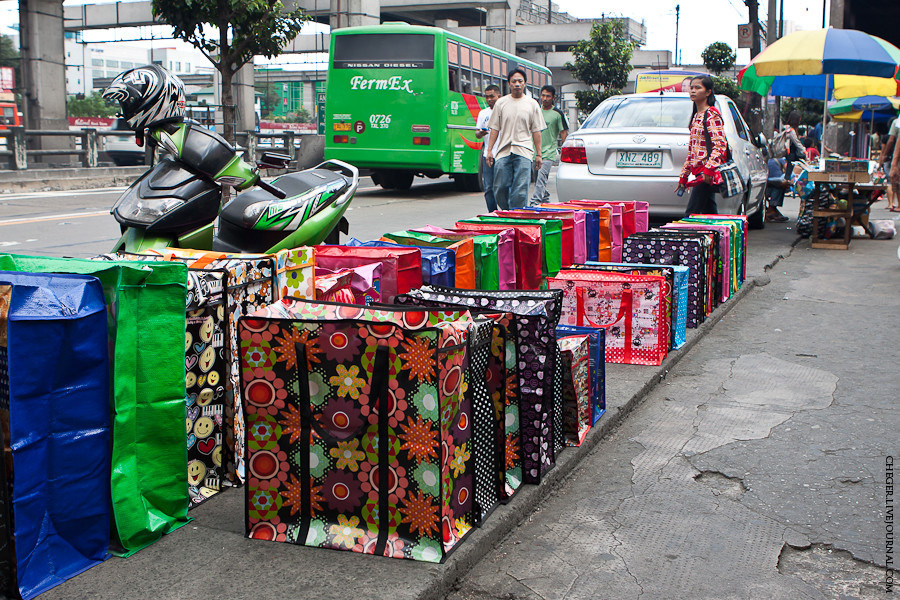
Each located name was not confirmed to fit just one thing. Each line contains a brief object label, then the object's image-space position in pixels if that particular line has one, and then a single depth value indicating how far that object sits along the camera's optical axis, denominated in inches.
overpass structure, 937.5
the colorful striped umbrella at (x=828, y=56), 437.4
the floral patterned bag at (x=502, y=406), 115.6
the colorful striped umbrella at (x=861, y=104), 893.8
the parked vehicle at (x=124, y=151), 991.0
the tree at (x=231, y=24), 553.9
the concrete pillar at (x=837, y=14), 786.2
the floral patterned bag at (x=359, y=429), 100.7
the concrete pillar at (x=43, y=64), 924.0
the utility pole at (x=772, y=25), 857.8
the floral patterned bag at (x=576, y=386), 143.2
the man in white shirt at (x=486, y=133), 402.3
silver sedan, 367.9
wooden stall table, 409.7
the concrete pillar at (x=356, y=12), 1015.0
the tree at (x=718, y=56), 1924.2
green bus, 647.8
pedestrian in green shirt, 455.2
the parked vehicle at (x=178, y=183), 159.9
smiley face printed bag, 114.2
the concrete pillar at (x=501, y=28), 1509.6
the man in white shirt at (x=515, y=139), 357.1
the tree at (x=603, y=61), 1882.4
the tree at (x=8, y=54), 2524.6
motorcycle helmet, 160.9
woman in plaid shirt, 301.6
